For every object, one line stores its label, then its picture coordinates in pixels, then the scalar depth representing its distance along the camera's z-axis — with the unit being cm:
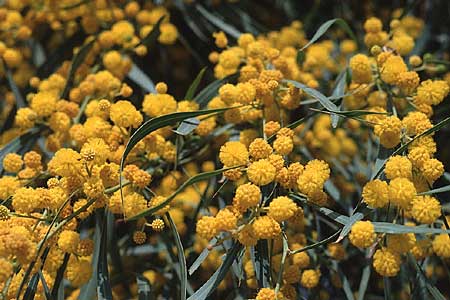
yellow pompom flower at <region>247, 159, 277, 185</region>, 39
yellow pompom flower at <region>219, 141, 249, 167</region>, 40
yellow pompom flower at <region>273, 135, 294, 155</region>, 40
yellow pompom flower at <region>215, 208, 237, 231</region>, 38
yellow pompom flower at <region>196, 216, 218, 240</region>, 39
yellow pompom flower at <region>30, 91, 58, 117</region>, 45
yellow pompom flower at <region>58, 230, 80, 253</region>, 39
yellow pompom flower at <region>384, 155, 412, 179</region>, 39
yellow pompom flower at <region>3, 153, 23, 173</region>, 43
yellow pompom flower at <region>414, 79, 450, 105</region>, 43
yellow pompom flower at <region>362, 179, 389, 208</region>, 39
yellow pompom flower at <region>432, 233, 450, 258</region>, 40
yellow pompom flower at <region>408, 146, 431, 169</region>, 40
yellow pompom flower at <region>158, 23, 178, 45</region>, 51
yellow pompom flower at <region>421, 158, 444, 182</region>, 39
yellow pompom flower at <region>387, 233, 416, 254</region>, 39
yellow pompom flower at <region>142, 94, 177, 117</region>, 44
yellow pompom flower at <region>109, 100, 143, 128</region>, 42
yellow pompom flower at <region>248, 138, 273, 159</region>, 40
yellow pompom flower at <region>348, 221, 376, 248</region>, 38
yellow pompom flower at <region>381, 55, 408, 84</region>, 43
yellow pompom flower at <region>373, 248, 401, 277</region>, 38
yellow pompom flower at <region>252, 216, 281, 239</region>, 38
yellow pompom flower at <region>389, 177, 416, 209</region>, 38
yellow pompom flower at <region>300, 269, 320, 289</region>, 42
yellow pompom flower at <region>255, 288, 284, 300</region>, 38
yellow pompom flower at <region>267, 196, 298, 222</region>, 38
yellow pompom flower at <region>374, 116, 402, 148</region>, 41
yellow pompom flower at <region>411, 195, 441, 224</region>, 38
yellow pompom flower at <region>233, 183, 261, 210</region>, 38
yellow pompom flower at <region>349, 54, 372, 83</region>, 44
